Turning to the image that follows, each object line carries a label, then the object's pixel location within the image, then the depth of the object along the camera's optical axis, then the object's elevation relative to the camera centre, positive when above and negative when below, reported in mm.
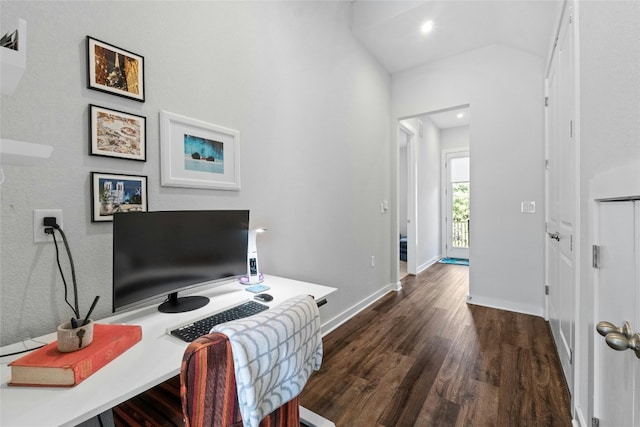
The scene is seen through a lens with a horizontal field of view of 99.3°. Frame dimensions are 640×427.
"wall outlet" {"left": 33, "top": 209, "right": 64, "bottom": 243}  1031 -33
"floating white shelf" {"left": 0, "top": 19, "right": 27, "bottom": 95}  656 +380
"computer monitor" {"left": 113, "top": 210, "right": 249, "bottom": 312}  1089 -182
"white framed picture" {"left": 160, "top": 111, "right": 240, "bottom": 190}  1424 +349
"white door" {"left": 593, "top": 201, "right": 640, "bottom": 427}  740 -295
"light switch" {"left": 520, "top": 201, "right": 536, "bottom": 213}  2922 +59
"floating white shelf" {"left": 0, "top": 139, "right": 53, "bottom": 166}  623 +152
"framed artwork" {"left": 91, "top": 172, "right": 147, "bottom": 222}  1184 +95
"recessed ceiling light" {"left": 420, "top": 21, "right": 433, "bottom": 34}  2777 +1939
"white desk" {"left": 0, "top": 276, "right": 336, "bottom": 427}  639 -465
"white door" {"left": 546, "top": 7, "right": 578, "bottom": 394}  1601 +100
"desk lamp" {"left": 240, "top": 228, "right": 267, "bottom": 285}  1666 -315
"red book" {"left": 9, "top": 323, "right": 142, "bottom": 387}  734 -416
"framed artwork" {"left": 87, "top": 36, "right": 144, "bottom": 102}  1168 +656
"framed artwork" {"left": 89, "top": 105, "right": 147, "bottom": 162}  1177 +370
